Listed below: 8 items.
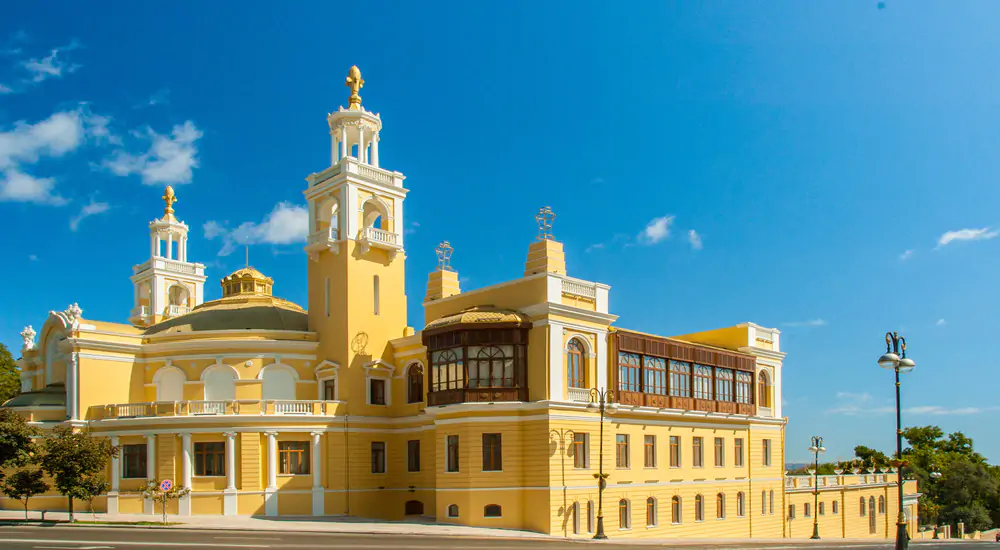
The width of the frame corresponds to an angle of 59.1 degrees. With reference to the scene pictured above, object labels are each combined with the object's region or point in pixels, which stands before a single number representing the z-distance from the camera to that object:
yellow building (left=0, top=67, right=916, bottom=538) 41.69
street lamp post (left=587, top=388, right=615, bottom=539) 39.44
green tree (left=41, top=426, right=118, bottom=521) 40.81
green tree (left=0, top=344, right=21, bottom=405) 69.29
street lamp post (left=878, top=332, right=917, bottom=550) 22.78
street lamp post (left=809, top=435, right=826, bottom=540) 52.12
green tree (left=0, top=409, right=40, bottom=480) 42.16
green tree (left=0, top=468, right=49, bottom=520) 41.34
